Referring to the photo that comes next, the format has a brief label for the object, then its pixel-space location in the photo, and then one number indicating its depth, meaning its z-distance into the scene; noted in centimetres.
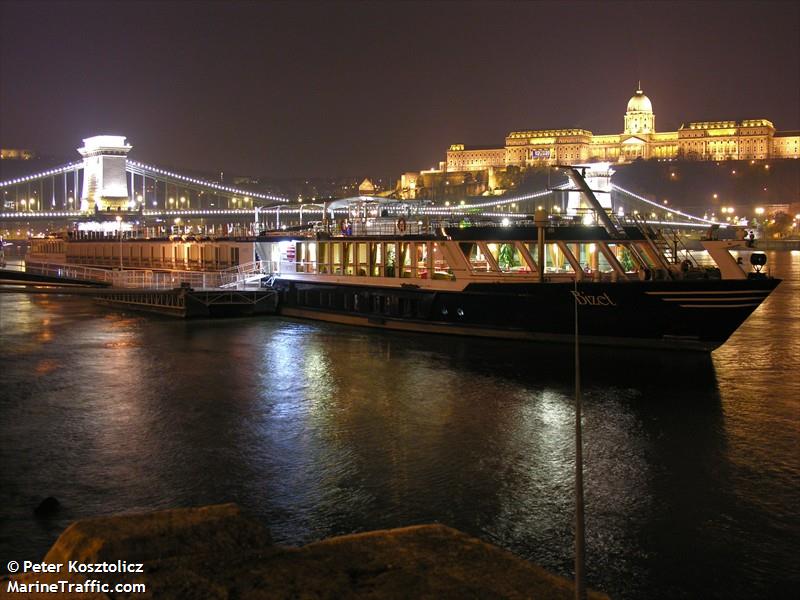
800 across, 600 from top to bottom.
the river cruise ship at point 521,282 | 2231
